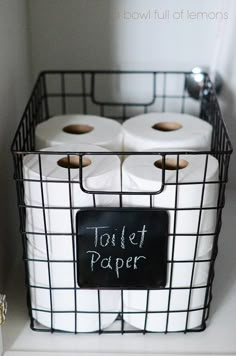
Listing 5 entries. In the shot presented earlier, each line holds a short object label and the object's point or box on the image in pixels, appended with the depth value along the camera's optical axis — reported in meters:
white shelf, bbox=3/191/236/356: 0.63
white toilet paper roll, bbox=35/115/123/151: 0.70
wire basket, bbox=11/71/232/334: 0.59
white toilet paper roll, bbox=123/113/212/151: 0.70
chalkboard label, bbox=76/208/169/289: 0.59
